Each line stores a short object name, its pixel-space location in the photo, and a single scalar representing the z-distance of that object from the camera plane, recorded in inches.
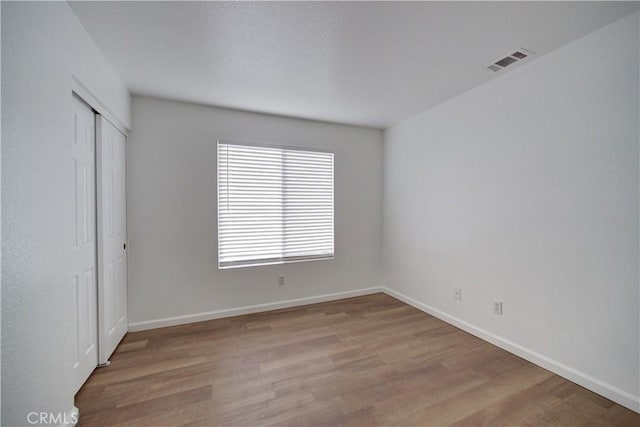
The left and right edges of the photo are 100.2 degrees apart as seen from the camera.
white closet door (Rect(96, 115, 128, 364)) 87.7
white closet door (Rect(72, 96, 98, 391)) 74.0
